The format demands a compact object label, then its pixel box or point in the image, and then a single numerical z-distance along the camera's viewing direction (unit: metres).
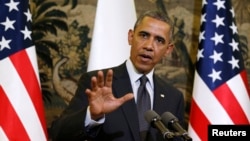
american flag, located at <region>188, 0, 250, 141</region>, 7.49
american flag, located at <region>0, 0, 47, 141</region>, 7.19
